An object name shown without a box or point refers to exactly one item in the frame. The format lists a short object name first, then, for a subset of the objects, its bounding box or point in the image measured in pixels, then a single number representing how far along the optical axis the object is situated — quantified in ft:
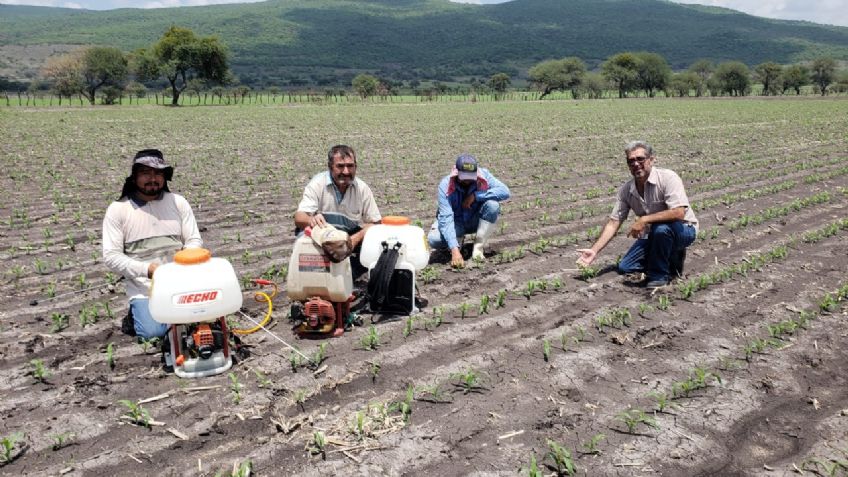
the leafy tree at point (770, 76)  349.82
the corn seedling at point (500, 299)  20.67
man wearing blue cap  24.53
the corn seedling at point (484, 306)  20.16
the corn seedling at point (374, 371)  15.76
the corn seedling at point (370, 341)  17.46
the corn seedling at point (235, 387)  14.55
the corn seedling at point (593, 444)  12.66
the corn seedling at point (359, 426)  13.15
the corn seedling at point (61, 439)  12.81
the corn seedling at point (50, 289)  21.61
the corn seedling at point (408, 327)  18.46
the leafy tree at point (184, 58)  213.87
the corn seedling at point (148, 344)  17.28
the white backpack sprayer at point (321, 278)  17.02
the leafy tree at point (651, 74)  358.23
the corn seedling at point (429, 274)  23.47
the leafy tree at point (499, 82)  361.86
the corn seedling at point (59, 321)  18.75
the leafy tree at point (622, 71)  342.44
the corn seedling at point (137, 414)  13.66
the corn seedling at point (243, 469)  11.75
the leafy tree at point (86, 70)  235.40
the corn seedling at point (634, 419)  13.48
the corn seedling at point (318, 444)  12.60
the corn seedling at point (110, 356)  16.31
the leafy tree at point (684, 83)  345.31
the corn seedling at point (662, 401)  14.25
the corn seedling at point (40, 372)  15.64
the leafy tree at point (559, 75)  361.51
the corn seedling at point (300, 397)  14.57
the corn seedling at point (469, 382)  15.17
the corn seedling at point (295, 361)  16.25
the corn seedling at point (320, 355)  16.44
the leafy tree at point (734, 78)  342.23
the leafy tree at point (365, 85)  271.49
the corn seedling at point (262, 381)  15.28
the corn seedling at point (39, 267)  24.36
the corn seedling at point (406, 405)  13.97
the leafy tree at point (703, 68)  410.68
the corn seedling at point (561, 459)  11.94
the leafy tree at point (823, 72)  340.59
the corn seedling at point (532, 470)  11.65
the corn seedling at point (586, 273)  23.61
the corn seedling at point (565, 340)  17.51
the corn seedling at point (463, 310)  19.85
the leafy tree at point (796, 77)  346.33
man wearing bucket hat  17.13
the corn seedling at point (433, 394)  14.71
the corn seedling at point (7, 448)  12.34
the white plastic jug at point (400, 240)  19.30
